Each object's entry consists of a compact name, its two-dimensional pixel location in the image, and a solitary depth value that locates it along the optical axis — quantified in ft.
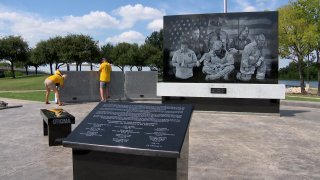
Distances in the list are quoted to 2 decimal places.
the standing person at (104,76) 37.43
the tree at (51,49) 142.05
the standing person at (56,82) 34.75
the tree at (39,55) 146.79
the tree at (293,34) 81.47
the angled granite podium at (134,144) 9.69
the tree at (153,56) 153.25
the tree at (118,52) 163.37
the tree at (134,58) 156.63
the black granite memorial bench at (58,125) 17.40
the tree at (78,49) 136.28
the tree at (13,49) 141.84
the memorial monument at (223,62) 29.34
